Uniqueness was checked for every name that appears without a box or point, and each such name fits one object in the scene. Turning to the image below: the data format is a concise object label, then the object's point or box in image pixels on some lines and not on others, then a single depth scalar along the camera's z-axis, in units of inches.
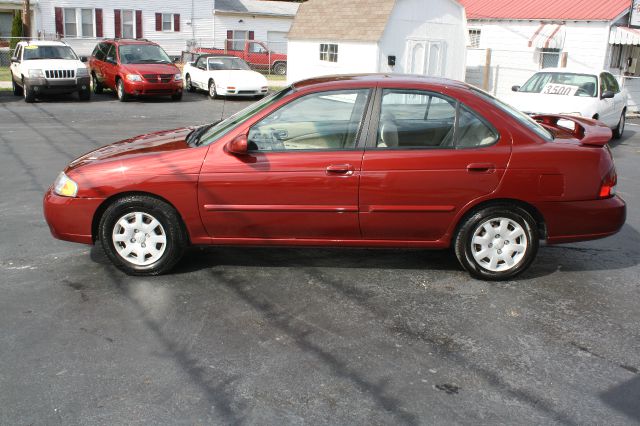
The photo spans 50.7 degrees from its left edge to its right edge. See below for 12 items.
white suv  719.1
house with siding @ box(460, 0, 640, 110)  938.7
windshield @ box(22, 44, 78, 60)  754.6
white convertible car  818.2
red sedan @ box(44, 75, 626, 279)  202.8
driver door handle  201.0
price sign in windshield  542.0
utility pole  1242.6
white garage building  896.9
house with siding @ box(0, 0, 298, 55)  1354.6
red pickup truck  1328.7
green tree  1296.8
